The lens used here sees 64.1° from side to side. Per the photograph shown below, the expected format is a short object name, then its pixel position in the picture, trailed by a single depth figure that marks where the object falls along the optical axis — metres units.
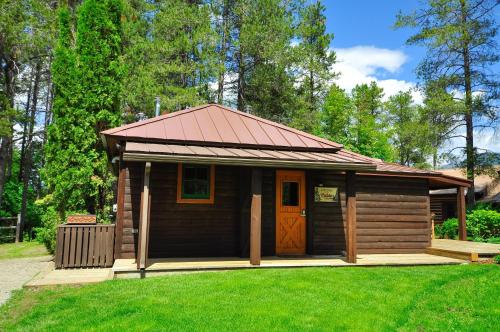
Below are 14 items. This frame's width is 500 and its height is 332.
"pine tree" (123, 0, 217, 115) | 19.02
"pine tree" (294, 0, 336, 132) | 23.45
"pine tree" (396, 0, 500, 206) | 20.45
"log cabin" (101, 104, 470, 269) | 8.66
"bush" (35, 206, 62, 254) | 11.89
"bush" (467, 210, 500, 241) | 17.48
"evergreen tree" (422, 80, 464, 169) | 21.17
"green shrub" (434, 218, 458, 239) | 17.53
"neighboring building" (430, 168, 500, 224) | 25.45
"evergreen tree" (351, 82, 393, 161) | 28.50
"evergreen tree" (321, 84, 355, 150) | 26.36
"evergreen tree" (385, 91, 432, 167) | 36.59
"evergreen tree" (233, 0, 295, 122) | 21.53
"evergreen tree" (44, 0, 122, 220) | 11.95
